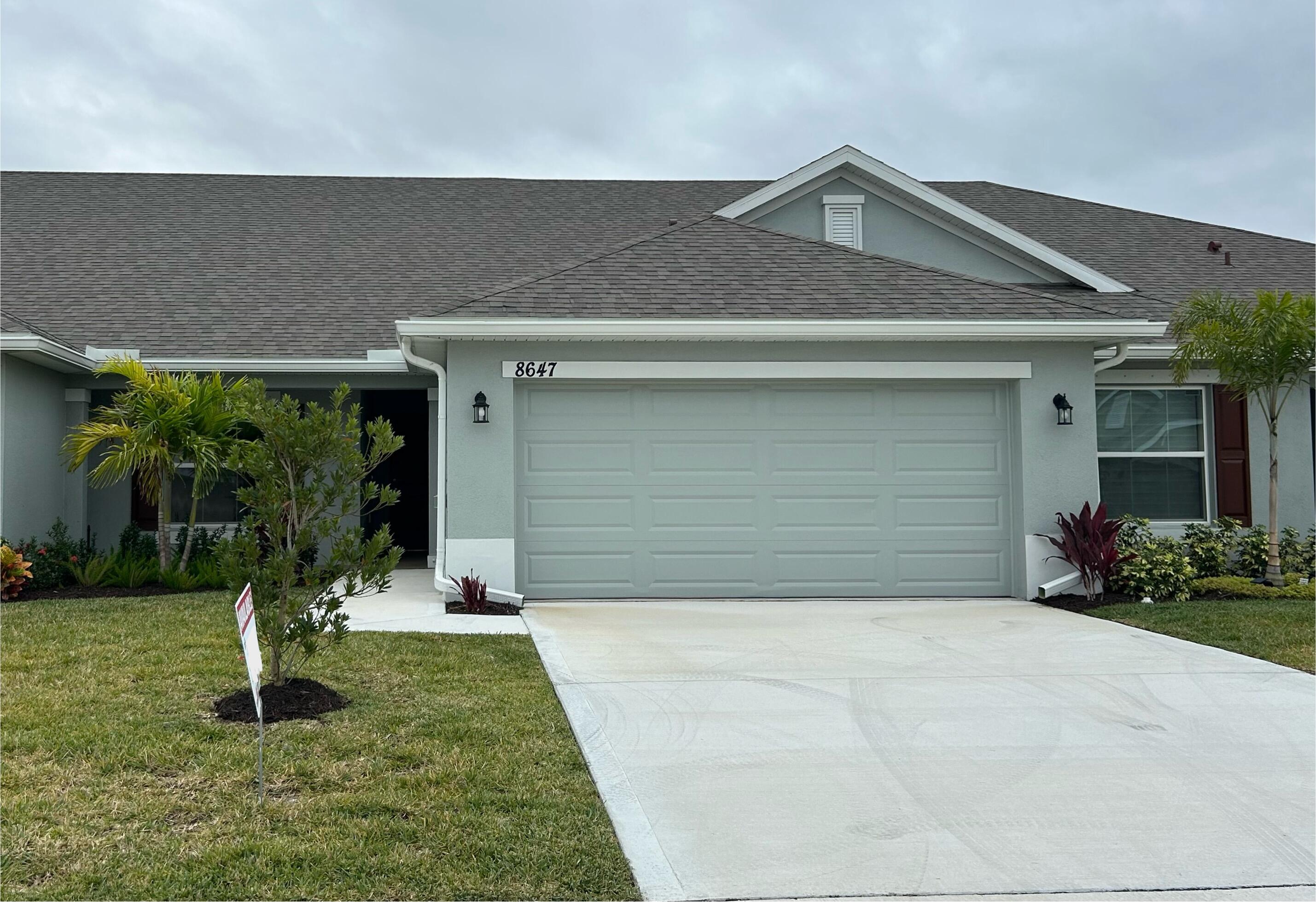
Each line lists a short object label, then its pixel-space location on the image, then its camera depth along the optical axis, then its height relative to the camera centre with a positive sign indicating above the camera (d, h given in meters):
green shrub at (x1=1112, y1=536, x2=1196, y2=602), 10.27 -1.09
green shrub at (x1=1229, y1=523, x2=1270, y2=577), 11.57 -0.98
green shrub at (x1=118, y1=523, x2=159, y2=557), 12.34 -0.82
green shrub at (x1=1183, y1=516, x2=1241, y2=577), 11.17 -0.88
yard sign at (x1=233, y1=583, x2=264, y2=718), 4.41 -0.72
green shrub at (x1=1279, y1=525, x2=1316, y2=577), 11.45 -0.98
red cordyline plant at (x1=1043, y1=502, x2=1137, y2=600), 10.29 -0.80
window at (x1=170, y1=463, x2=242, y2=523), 13.45 -0.37
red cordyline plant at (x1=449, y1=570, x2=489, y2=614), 9.62 -1.15
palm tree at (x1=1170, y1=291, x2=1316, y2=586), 10.46 +1.27
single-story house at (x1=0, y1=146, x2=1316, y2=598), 10.33 +0.67
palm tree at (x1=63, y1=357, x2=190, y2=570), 10.73 +0.45
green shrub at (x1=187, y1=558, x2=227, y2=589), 10.92 -1.08
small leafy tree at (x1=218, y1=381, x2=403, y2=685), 5.64 -0.24
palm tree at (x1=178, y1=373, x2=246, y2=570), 10.84 +0.51
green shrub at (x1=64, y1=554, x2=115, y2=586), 10.74 -1.00
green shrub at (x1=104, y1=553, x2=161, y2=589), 10.80 -1.04
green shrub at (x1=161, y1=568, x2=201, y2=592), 10.79 -1.11
